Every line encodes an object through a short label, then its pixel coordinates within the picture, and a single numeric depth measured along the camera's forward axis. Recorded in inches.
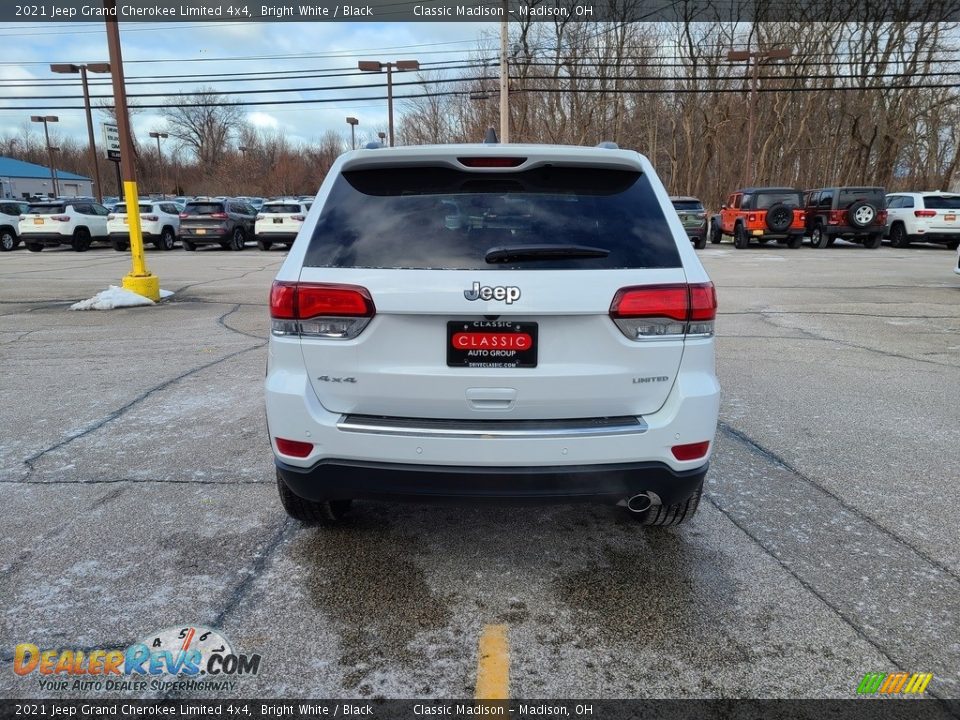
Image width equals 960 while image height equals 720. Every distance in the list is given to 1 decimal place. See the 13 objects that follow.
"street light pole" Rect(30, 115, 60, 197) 2351.1
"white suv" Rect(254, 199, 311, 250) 893.8
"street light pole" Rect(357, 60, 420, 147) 1354.6
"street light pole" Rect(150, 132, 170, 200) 3014.3
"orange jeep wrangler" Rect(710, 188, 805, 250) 864.9
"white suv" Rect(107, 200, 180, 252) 885.8
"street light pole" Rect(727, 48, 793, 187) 1245.1
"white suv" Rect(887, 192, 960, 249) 844.6
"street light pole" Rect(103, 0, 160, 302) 402.8
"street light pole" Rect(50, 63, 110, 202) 1331.2
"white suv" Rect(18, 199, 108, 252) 890.1
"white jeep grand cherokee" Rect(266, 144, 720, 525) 99.7
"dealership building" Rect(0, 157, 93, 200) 3026.6
